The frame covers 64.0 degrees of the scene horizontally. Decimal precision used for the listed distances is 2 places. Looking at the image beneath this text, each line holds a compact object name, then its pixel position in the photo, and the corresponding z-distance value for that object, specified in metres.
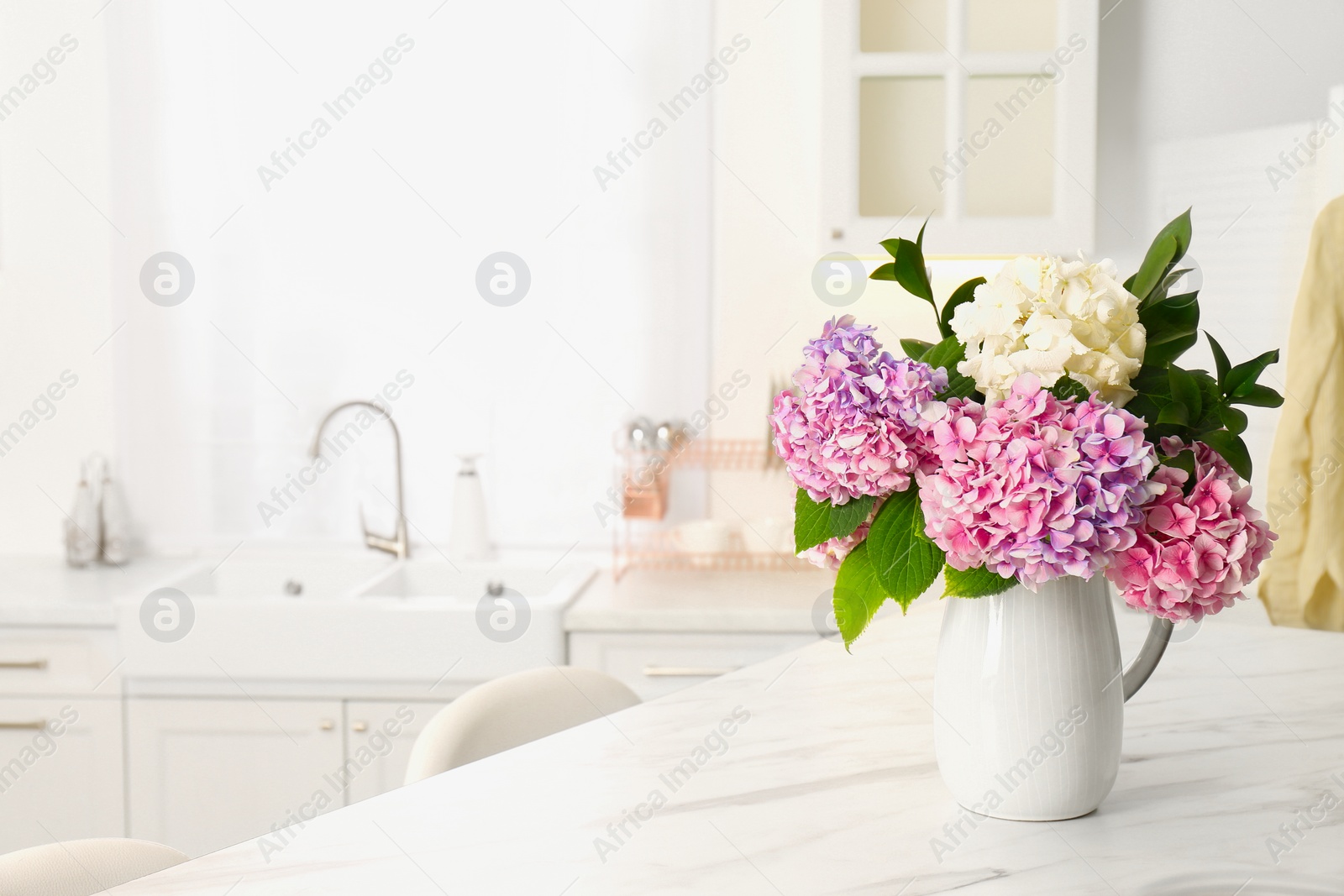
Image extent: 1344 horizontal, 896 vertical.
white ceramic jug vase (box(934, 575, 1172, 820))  0.82
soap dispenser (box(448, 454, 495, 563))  2.50
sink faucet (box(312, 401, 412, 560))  2.50
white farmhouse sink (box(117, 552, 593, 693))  2.02
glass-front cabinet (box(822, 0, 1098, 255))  2.13
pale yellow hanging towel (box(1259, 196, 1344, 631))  1.97
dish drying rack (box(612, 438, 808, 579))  2.44
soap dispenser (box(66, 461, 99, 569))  2.50
